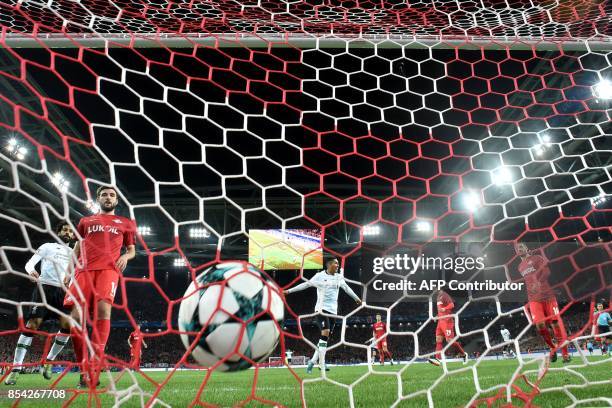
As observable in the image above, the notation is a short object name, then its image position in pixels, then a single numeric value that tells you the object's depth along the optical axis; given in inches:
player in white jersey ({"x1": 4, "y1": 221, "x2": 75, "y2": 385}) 150.1
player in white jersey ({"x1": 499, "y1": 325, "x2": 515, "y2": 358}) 578.7
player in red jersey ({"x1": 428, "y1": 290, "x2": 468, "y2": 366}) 242.2
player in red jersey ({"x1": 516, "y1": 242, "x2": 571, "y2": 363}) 171.5
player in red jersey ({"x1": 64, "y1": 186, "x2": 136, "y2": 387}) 111.9
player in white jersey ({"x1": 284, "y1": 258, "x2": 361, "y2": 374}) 198.6
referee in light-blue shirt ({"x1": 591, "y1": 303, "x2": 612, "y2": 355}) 276.0
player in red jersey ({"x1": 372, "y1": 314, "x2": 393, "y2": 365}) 396.4
